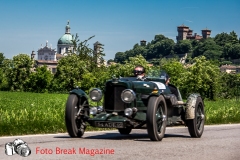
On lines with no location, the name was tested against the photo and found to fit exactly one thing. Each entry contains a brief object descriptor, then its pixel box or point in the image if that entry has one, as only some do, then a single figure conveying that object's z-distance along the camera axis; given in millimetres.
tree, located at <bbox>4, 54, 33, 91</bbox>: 132500
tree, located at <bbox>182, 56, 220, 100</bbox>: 115312
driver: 13312
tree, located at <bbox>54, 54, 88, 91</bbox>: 114875
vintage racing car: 11695
